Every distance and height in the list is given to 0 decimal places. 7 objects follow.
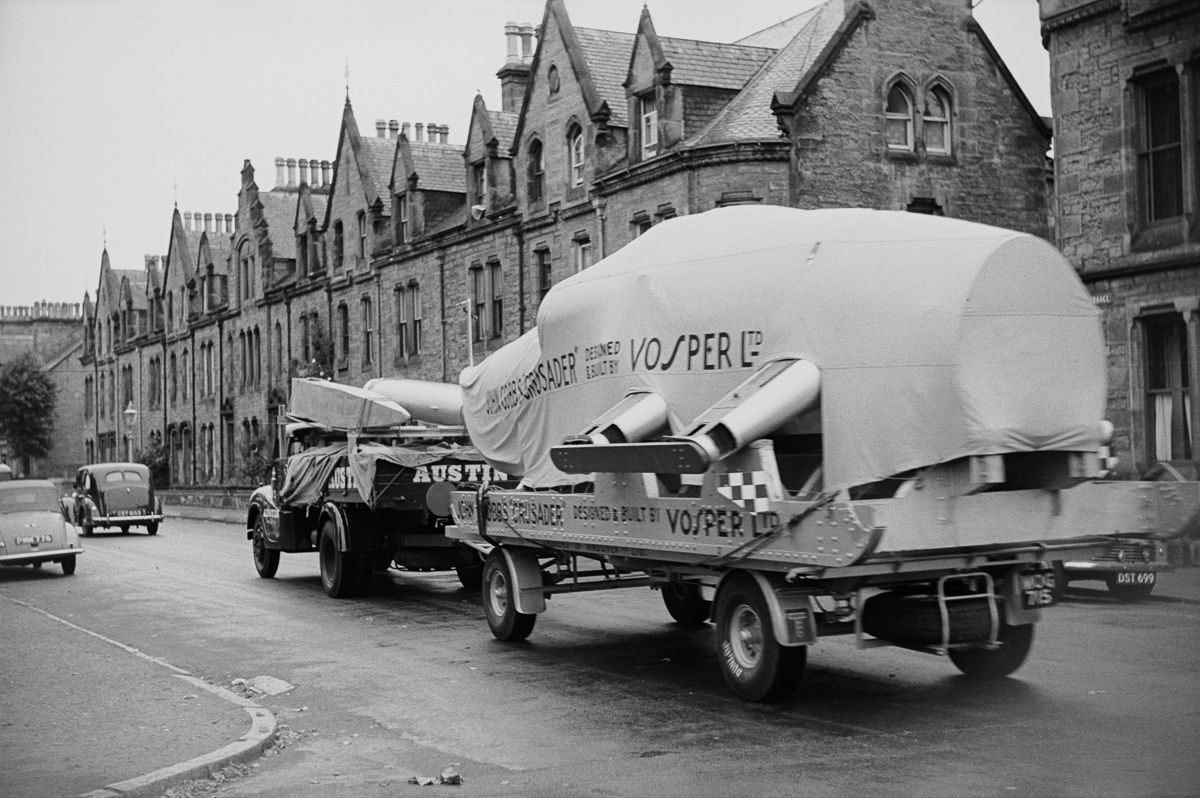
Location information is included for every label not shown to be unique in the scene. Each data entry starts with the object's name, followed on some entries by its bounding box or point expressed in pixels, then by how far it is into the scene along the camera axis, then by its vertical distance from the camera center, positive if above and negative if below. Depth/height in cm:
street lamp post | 5969 +78
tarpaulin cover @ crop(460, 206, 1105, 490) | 984 +80
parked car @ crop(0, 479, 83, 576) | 2431 -122
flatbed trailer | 947 -85
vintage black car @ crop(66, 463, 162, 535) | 3950 -124
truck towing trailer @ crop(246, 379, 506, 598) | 1808 -50
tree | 8900 +335
